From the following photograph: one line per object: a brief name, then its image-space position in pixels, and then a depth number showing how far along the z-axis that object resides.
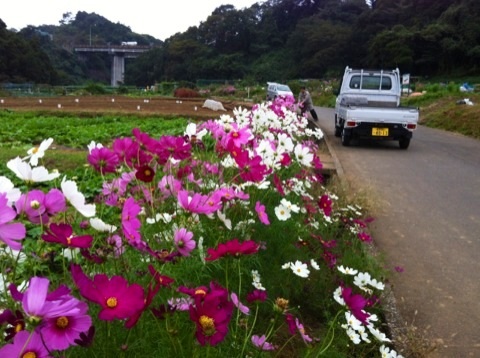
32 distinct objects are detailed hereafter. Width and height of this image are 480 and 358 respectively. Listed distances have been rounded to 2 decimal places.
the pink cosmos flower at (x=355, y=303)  1.35
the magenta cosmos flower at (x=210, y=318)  0.93
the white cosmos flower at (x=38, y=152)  1.19
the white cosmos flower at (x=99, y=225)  1.20
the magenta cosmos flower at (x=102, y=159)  1.50
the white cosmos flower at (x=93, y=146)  1.54
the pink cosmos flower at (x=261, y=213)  1.68
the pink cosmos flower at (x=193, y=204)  1.36
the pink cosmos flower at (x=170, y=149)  1.61
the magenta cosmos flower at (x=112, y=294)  0.81
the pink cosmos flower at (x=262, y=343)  1.24
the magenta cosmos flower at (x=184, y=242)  1.23
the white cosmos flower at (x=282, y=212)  2.08
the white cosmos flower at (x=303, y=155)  2.28
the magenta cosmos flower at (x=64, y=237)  0.95
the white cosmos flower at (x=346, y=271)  2.19
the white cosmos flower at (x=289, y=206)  2.12
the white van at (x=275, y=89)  24.08
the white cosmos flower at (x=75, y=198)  1.04
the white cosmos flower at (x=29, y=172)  1.06
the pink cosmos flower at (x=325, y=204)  2.36
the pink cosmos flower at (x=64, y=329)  0.74
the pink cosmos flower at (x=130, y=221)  1.18
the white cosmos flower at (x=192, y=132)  1.92
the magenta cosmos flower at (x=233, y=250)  1.12
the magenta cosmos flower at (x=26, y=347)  0.72
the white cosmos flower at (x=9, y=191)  0.91
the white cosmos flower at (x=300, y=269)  1.89
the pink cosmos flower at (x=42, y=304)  0.70
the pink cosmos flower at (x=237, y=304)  1.13
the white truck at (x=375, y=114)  9.50
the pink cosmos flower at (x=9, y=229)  0.77
